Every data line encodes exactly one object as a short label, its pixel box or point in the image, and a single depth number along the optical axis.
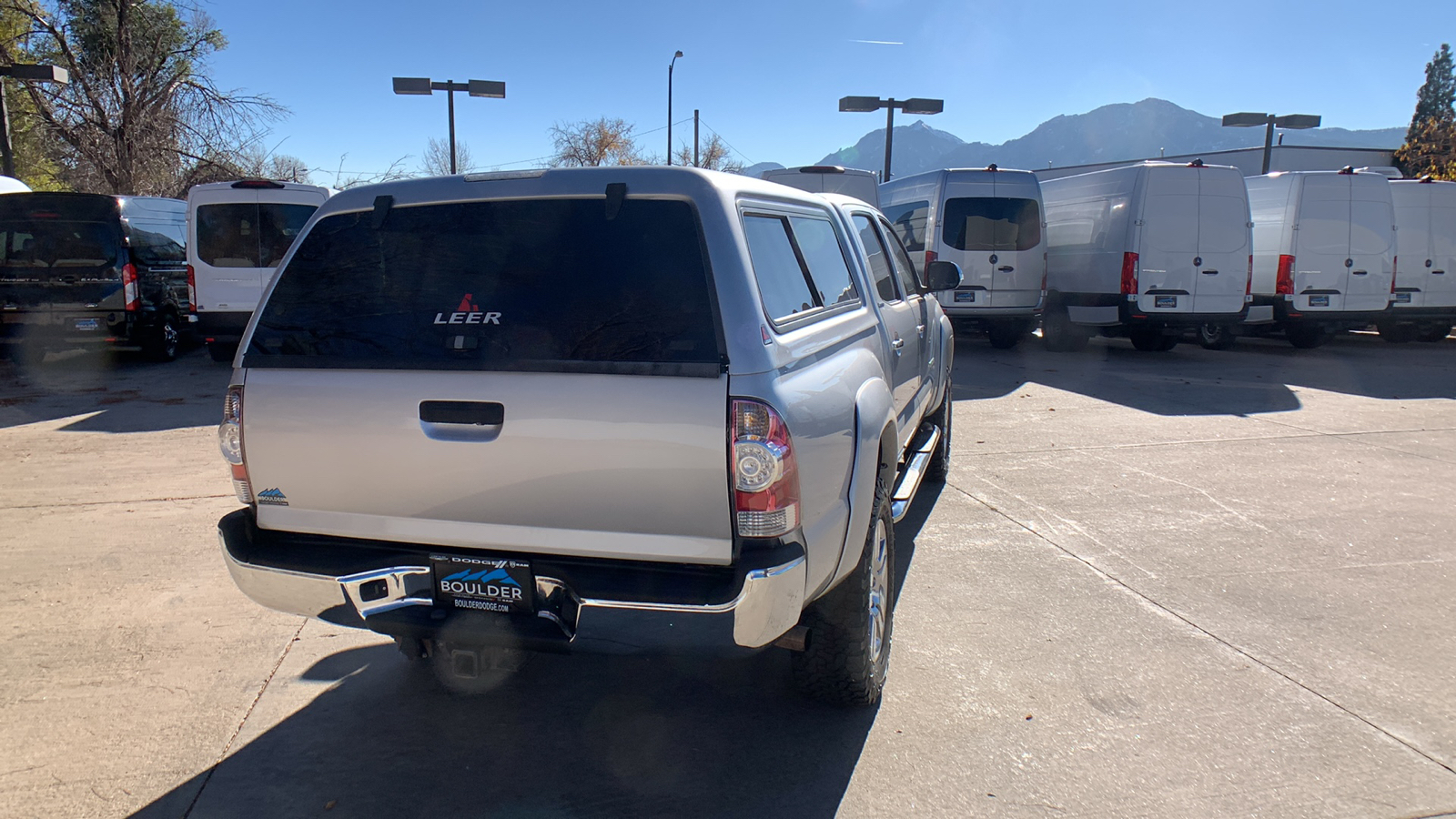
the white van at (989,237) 14.30
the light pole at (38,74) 17.98
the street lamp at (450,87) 22.92
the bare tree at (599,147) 39.31
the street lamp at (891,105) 26.30
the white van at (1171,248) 13.62
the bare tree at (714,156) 42.22
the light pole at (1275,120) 27.59
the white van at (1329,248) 14.52
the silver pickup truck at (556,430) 2.67
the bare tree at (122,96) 22.30
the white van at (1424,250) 15.53
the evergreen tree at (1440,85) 77.69
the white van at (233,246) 12.14
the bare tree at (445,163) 35.09
